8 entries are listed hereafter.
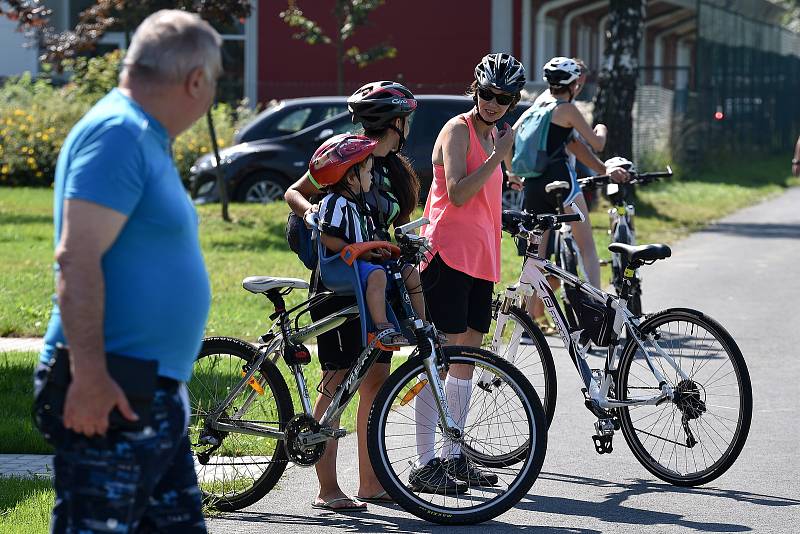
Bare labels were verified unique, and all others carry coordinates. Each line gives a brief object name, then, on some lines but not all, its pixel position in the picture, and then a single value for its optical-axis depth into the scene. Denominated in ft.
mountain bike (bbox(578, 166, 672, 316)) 67.36
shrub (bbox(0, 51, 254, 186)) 155.22
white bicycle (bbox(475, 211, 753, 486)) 41.57
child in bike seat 36.78
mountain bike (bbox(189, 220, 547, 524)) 36.78
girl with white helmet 64.54
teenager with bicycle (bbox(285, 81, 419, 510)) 38.42
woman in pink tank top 41.09
